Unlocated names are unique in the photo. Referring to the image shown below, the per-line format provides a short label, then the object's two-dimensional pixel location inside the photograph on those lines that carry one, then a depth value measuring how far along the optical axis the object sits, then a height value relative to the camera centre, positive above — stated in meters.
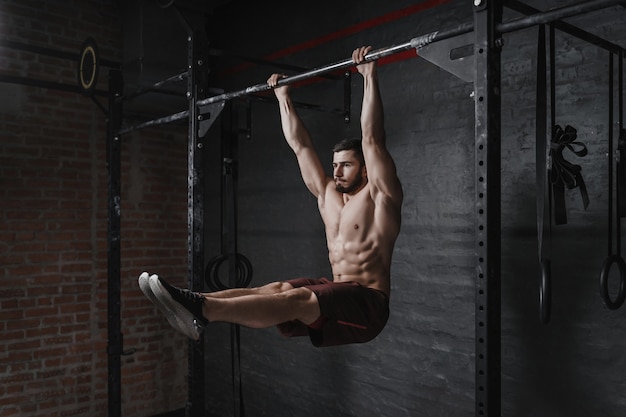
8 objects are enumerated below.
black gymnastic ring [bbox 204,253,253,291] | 3.42 -0.35
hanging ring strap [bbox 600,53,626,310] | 2.43 -0.20
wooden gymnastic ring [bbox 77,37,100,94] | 4.29 +1.09
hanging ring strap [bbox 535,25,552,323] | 2.08 +0.08
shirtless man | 2.50 -0.28
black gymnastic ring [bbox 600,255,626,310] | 2.43 -0.29
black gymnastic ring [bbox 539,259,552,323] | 2.08 -0.28
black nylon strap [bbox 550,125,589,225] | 2.26 +0.16
